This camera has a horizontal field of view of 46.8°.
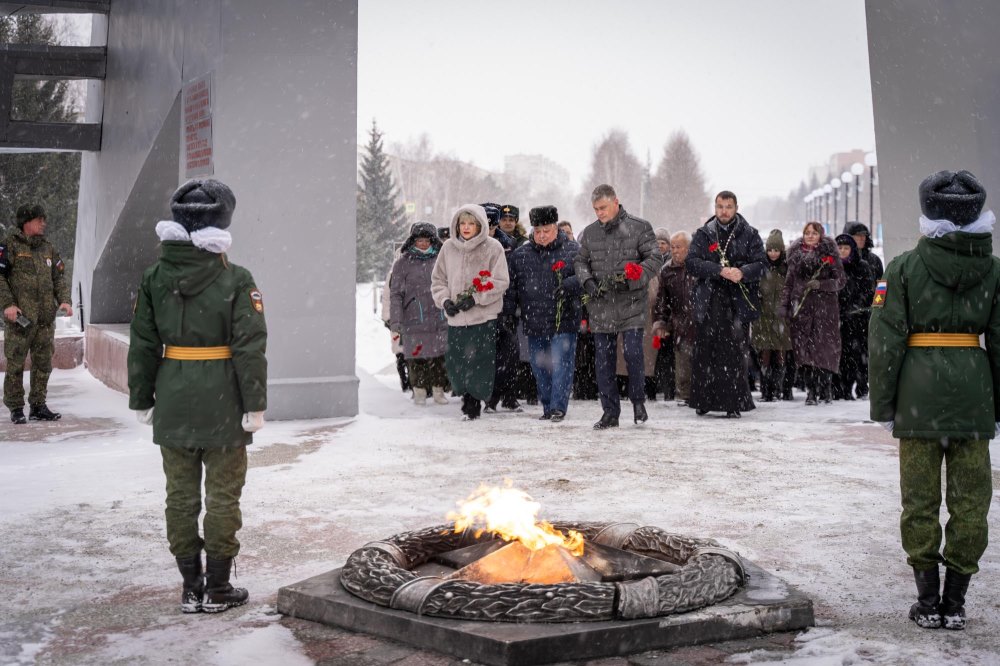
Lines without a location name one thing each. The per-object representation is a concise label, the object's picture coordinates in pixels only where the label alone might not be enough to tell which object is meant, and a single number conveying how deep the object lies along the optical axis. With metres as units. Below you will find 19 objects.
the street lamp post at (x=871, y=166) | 30.81
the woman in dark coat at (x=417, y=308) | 11.70
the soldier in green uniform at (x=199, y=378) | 4.72
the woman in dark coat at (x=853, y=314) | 12.27
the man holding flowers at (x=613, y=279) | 9.86
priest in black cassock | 10.52
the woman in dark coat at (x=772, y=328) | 11.96
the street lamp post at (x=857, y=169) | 37.07
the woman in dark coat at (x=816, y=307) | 11.62
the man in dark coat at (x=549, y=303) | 10.58
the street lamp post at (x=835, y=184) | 47.41
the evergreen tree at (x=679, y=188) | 99.31
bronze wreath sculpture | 4.17
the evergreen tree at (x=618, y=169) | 99.56
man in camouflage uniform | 10.50
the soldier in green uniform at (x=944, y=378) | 4.48
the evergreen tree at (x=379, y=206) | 51.81
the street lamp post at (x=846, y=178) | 45.69
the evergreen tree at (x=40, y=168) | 35.09
